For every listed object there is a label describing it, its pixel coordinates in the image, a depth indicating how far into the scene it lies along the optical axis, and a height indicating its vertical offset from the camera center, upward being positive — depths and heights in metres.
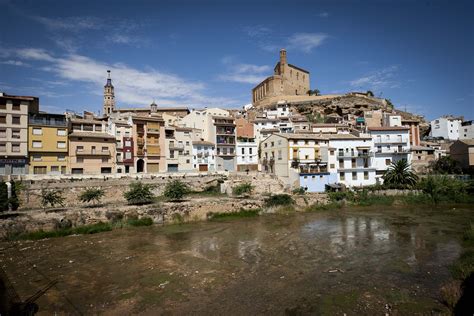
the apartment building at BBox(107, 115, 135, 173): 46.47 +4.28
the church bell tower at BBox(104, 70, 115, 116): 91.12 +23.73
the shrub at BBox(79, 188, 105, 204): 32.34 -2.90
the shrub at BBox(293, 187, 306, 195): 43.84 -3.72
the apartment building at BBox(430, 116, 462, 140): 74.81 +10.09
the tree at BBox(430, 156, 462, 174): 51.77 -0.18
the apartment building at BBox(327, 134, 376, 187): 48.69 +0.97
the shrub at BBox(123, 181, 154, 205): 33.56 -3.04
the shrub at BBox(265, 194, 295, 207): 37.41 -4.40
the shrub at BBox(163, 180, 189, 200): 35.28 -2.77
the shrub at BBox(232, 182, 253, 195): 40.72 -3.04
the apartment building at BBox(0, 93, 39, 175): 37.81 +5.04
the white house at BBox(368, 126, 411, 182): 50.66 +3.76
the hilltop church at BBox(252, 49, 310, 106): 103.75 +32.52
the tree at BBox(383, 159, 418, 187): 43.66 -1.76
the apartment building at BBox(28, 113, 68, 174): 40.12 +3.94
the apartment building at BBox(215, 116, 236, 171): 55.31 +5.21
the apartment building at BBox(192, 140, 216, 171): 53.03 +2.38
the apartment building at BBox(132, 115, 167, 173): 48.34 +4.41
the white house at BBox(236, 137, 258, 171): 57.38 +2.62
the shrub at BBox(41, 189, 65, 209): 30.71 -3.10
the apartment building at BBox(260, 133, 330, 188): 46.59 +1.53
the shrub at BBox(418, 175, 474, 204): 40.00 -3.61
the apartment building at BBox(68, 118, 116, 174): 42.75 +3.37
